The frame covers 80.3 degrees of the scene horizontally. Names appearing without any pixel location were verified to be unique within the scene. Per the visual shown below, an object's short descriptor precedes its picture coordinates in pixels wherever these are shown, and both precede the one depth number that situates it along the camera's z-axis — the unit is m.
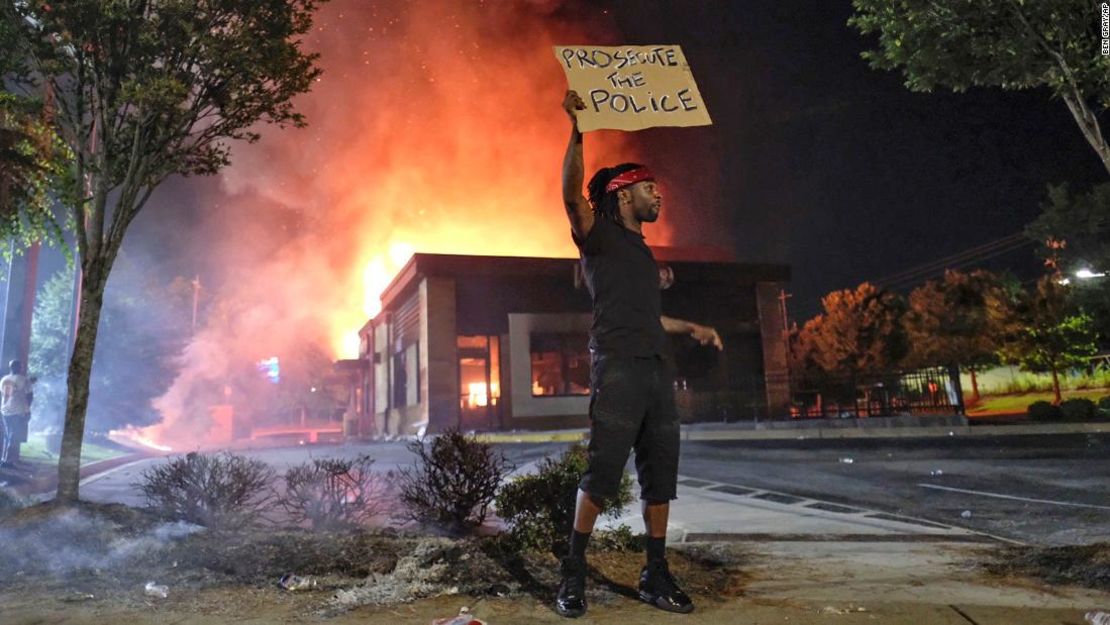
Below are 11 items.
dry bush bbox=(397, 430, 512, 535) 4.63
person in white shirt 11.48
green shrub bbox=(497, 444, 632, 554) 3.94
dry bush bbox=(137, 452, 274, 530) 4.83
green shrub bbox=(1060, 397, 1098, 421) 16.52
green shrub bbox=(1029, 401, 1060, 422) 18.08
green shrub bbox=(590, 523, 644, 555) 4.11
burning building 27.09
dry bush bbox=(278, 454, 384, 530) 4.96
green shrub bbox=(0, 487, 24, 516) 5.22
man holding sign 3.06
